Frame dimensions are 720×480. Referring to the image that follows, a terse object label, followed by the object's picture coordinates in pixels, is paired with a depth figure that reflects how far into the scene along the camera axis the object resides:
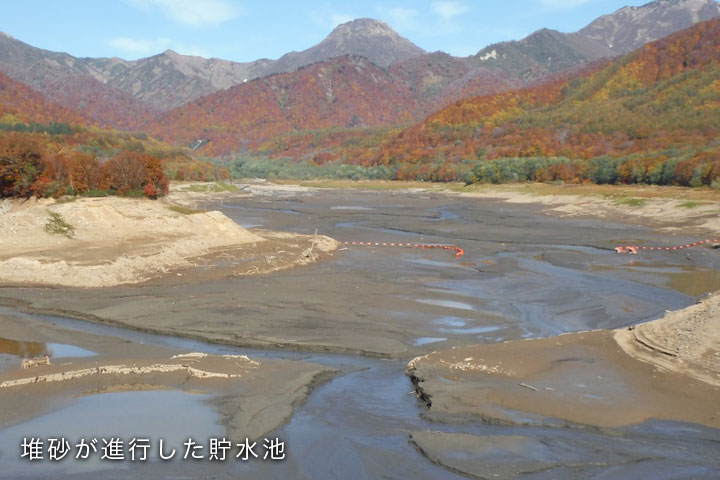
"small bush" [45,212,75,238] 40.09
